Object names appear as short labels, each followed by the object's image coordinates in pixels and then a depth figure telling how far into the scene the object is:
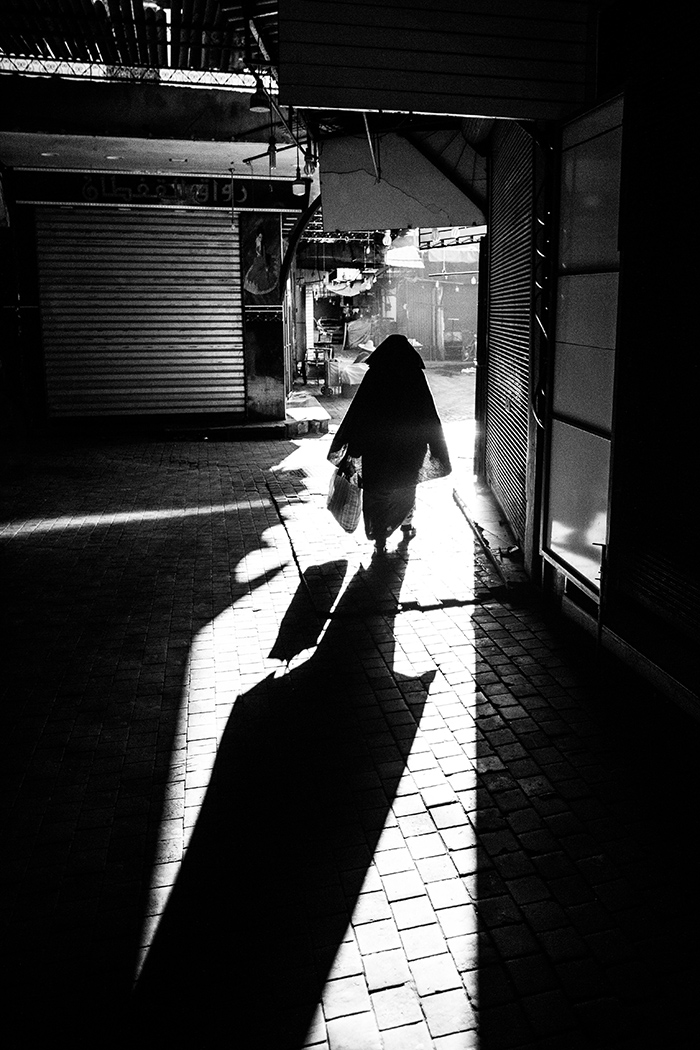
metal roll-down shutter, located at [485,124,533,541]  7.10
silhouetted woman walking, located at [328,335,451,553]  7.02
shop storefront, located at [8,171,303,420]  13.91
